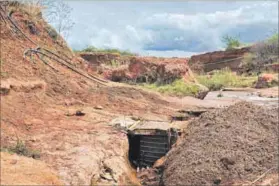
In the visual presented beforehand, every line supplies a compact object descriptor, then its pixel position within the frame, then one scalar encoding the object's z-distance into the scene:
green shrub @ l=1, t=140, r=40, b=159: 7.25
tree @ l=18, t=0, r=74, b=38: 12.79
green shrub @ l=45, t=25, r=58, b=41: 13.29
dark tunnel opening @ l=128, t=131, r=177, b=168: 9.81
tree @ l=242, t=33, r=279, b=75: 26.75
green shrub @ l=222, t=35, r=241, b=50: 32.64
